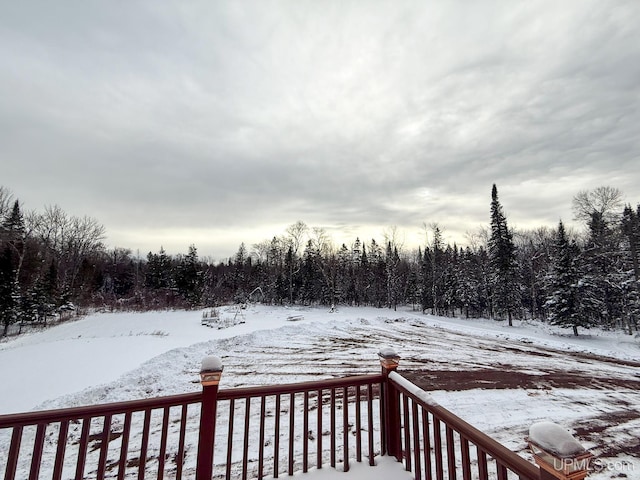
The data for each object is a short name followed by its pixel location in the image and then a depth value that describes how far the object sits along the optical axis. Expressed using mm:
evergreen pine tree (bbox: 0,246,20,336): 18062
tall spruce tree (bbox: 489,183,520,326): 22828
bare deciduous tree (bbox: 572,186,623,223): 20094
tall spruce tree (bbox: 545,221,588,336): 17312
